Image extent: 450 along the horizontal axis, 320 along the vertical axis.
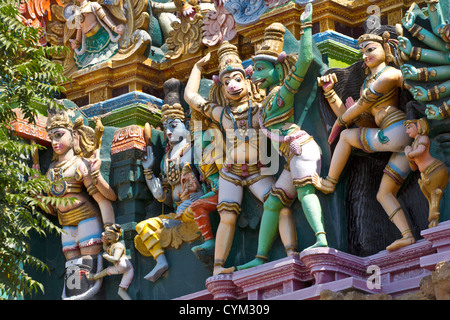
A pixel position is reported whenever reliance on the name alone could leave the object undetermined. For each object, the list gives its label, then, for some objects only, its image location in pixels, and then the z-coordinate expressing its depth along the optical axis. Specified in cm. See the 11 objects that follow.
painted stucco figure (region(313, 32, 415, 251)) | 1525
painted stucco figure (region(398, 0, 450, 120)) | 1474
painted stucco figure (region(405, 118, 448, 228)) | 1472
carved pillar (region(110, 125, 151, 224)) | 1808
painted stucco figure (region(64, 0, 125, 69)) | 1923
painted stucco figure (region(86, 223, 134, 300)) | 1769
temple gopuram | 1505
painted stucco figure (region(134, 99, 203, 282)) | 1734
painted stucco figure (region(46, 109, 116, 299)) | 1809
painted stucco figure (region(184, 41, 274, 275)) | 1639
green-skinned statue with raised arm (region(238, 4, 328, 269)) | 1568
